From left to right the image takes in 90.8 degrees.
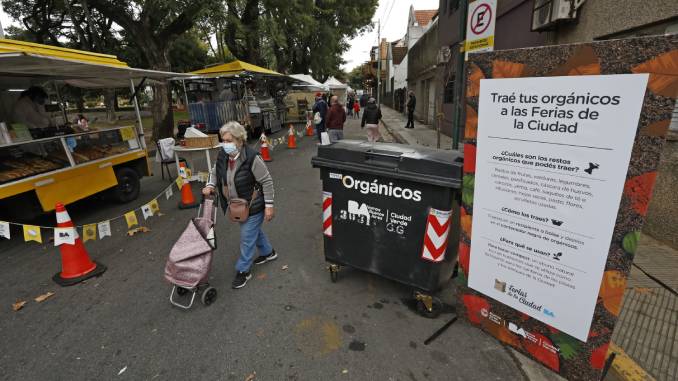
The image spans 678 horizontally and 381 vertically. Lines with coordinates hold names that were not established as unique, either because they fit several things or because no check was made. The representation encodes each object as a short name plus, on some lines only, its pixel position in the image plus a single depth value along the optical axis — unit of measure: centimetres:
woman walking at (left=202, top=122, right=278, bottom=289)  345
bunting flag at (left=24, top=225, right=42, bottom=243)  392
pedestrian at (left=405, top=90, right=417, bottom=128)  1578
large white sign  188
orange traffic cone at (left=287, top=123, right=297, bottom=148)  1302
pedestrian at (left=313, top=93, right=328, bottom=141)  1150
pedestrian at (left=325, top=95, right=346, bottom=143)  965
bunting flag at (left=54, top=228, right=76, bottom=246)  376
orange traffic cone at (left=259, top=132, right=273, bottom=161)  1047
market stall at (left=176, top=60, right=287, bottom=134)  1309
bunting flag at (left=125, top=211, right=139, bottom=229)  469
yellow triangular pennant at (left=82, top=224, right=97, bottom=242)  429
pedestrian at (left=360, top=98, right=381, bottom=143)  1059
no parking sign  442
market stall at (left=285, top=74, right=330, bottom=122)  2290
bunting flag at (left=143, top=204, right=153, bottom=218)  491
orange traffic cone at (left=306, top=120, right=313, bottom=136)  1696
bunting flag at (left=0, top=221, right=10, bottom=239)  393
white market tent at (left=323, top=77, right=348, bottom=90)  3484
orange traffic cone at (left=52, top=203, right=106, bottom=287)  387
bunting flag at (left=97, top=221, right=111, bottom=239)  422
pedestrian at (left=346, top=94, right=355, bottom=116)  2667
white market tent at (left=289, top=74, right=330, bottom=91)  2384
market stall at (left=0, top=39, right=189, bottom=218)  469
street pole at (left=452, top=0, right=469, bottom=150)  543
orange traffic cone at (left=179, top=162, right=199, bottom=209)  636
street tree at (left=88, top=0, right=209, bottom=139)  1124
